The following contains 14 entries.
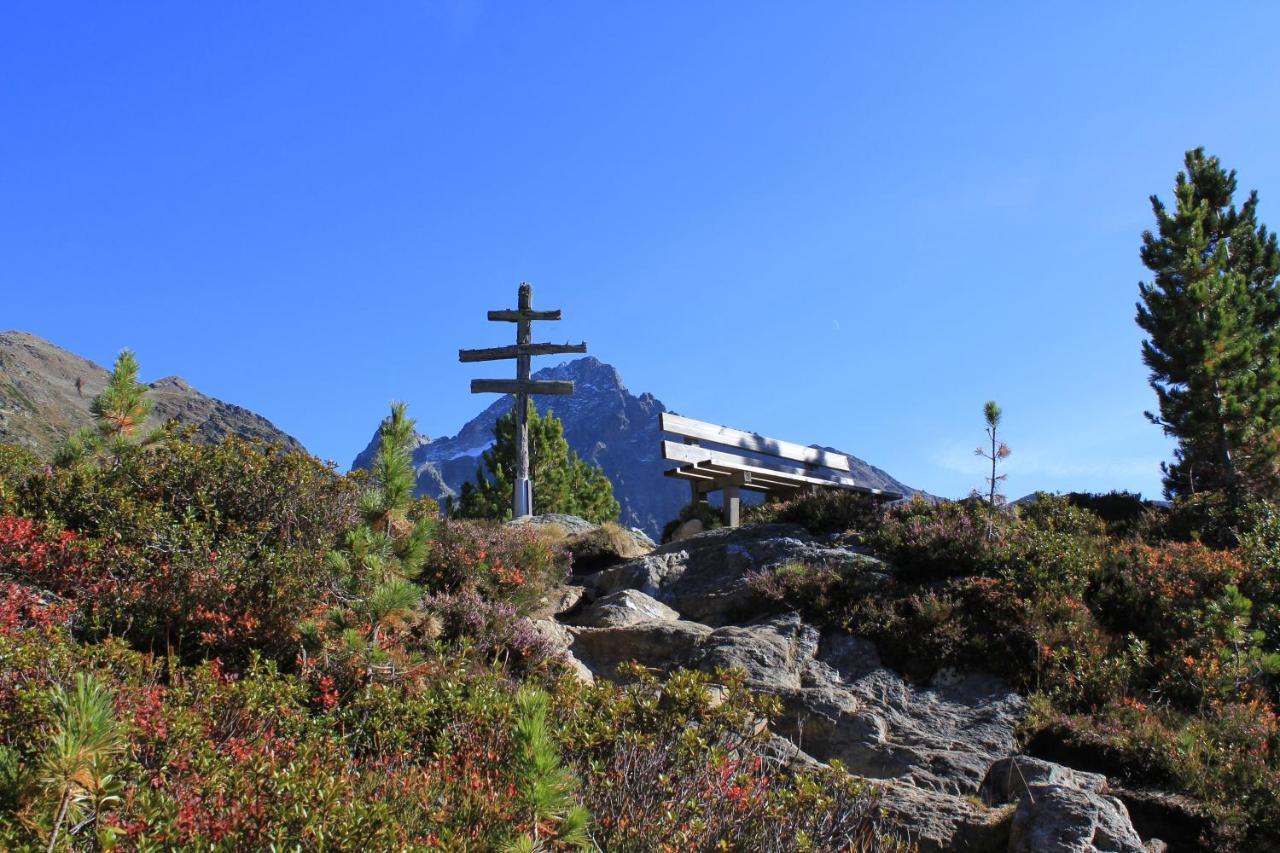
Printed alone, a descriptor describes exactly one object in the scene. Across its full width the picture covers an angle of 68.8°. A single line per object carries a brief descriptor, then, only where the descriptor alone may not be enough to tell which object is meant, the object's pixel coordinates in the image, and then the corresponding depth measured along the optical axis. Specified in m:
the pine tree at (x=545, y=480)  25.61
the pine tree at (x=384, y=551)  7.11
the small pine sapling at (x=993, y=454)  10.90
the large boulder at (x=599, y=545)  13.90
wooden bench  15.29
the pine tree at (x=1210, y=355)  15.45
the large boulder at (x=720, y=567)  10.77
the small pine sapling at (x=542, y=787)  4.08
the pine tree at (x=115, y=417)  10.02
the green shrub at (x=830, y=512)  12.42
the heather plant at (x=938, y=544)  10.45
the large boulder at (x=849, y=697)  7.58
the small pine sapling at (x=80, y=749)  3.21
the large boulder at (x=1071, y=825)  5.52
